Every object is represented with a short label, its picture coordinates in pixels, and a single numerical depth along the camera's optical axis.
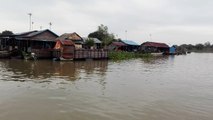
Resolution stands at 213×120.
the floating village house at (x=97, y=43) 36.74
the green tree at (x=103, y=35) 41.85
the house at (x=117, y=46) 42.93
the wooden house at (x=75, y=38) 29.30
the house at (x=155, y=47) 48.21
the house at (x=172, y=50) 51.79
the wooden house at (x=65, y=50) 22.39
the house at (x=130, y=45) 46.23
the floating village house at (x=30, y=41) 25.52
